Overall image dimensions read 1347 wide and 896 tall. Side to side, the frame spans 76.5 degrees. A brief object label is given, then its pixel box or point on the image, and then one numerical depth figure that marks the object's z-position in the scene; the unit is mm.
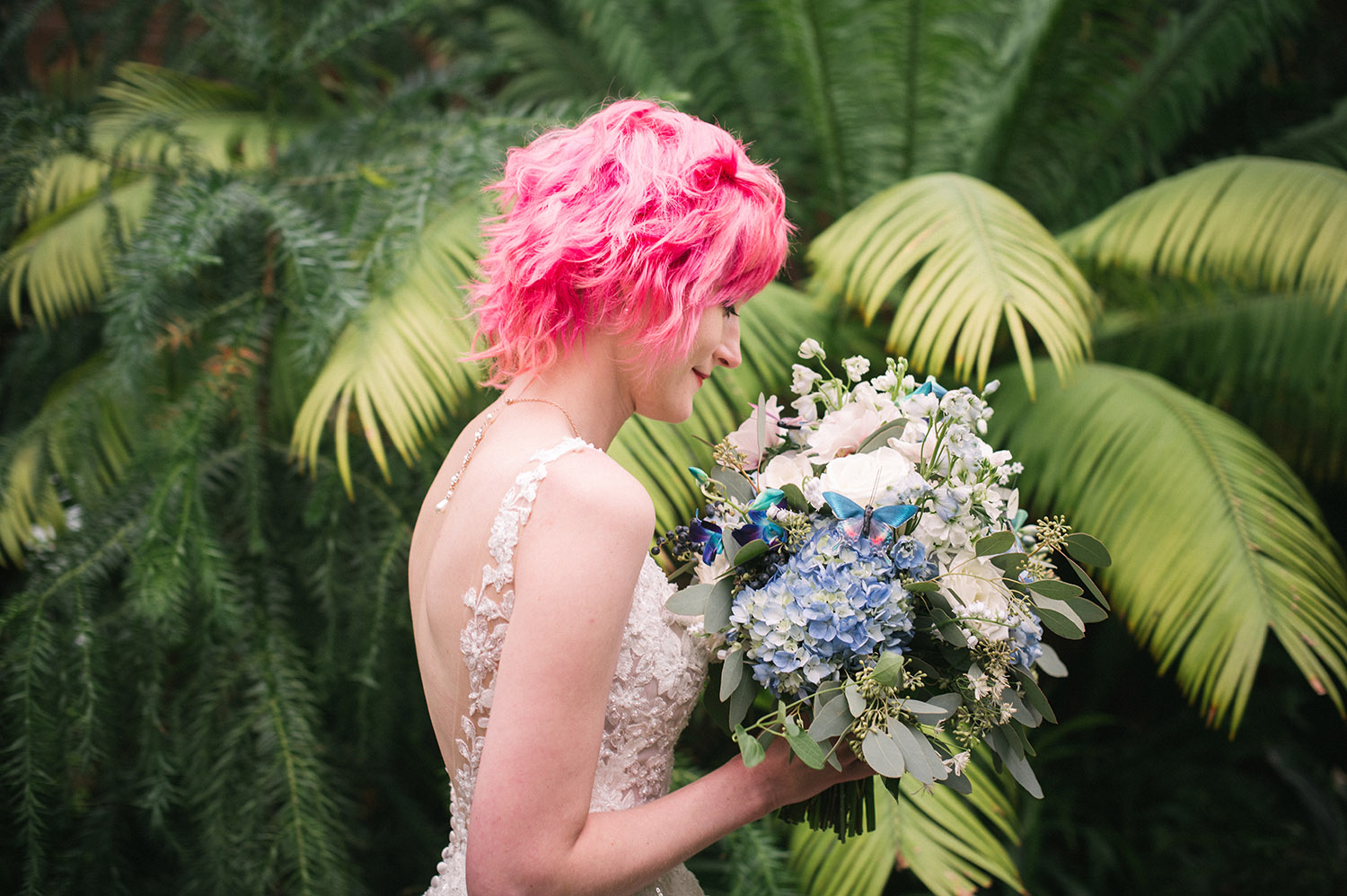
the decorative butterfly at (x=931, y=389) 961
